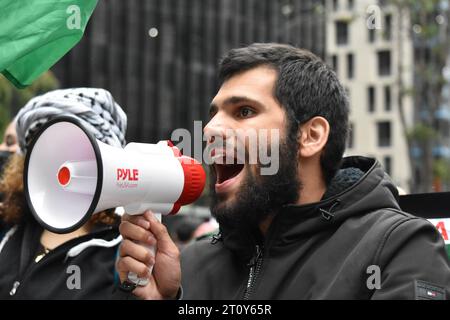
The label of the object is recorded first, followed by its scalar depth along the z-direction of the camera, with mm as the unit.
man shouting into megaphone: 2711
